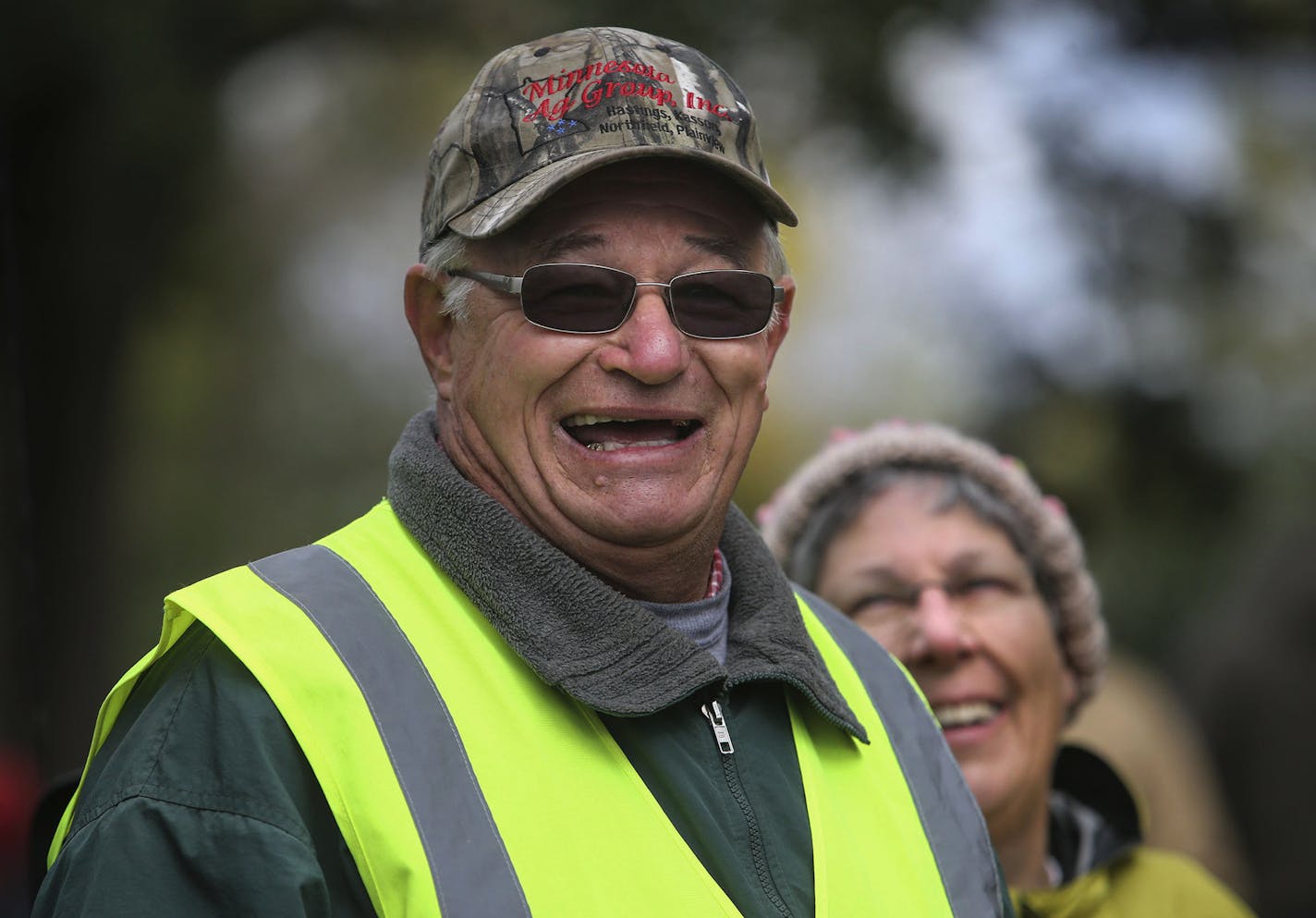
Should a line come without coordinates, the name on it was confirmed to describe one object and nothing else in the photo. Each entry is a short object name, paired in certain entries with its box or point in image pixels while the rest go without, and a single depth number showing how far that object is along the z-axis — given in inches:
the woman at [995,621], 126.8
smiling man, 110.3
